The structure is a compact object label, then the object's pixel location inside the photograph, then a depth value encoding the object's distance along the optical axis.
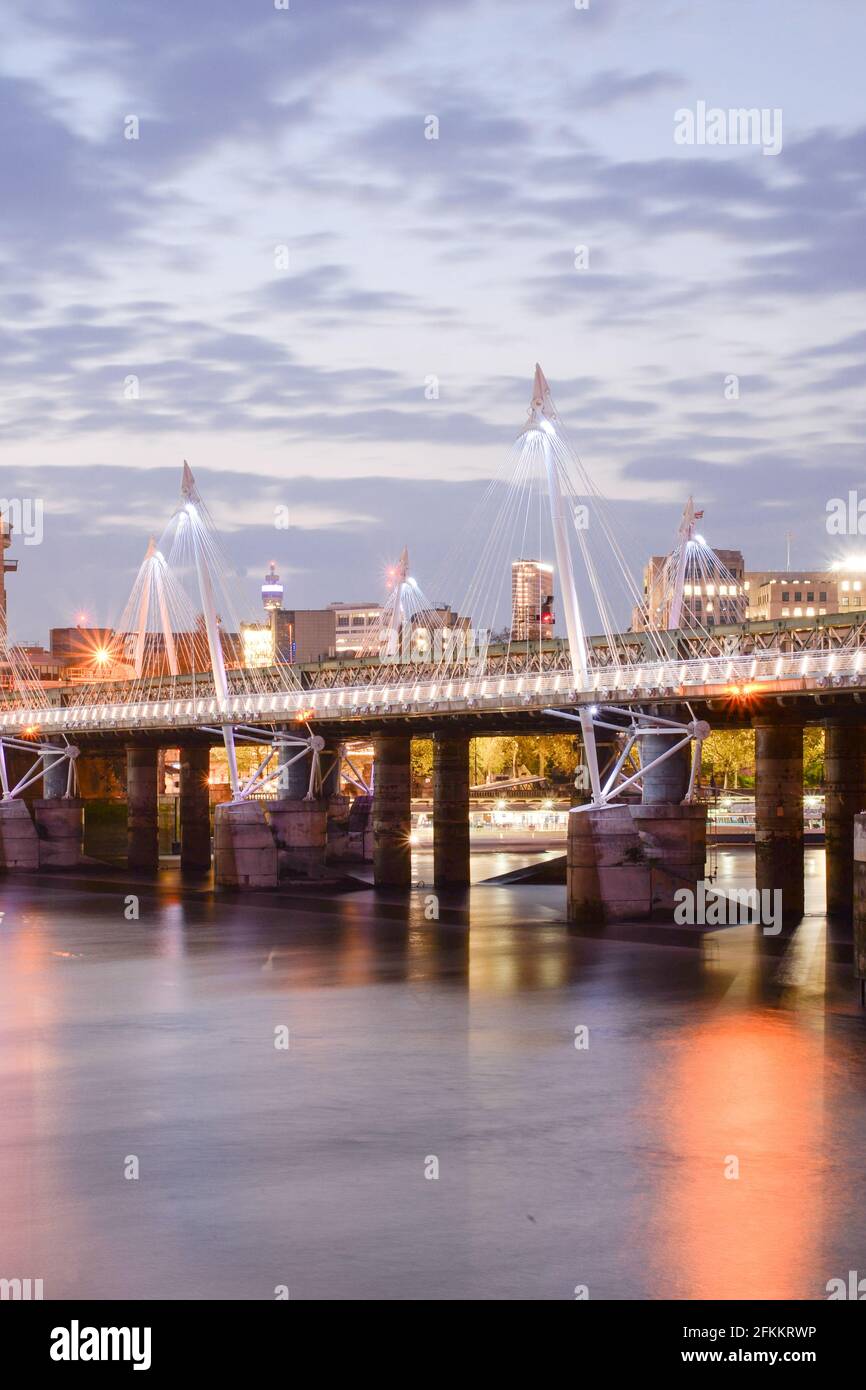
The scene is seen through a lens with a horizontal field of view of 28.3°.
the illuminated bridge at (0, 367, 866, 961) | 61.81
